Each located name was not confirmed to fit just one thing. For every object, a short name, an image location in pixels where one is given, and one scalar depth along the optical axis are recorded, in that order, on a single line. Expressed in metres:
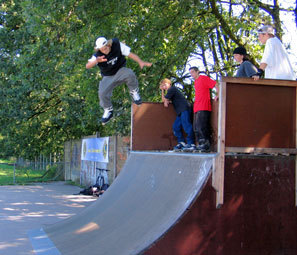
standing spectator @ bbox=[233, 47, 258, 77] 6.26
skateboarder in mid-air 6.05
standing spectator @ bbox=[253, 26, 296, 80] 5.75
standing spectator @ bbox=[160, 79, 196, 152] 7.56
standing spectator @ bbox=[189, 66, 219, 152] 6.59
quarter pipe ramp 5.13
